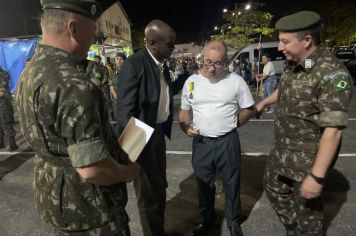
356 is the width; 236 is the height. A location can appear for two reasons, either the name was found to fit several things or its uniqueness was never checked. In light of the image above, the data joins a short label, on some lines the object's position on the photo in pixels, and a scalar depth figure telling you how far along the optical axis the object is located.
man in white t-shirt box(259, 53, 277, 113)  9.62
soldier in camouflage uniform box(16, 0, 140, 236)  1.31
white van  20.38
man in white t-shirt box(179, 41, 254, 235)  2.77
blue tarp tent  12.58
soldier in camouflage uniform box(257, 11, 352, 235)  1.99
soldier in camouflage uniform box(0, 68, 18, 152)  6.44
